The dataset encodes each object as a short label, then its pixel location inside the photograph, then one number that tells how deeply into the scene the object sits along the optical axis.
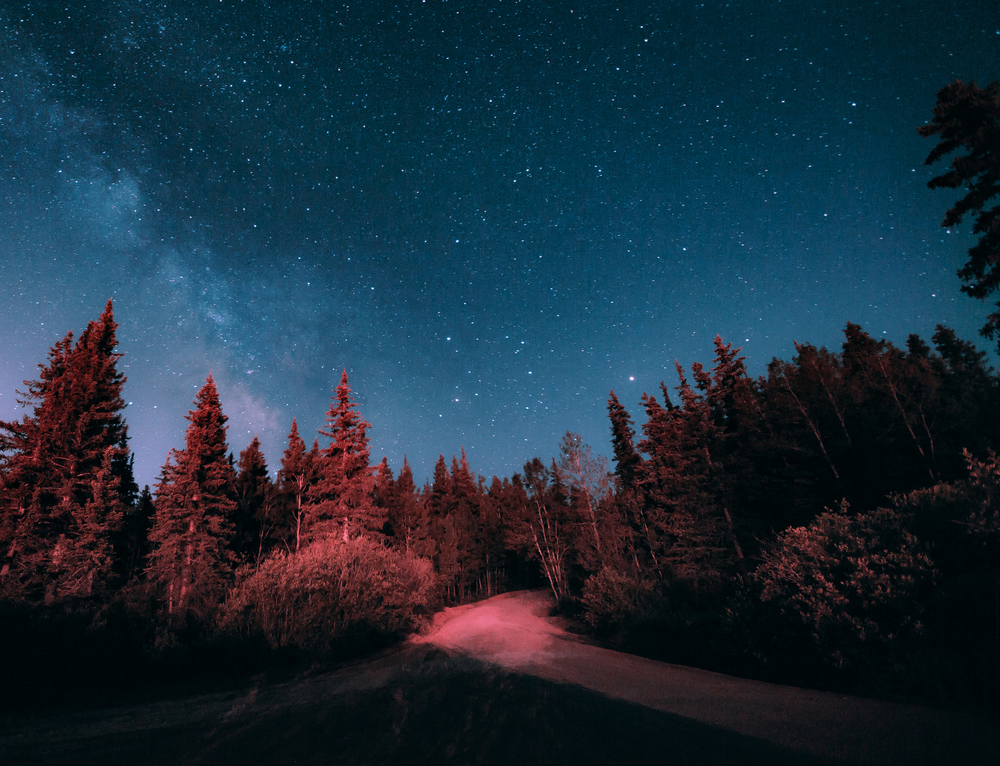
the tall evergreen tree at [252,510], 34.56
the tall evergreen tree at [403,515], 40.25
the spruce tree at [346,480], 26.34
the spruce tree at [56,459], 16.78
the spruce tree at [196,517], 21.50
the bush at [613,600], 14.85
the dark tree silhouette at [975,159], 12.81
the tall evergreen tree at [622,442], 36.34
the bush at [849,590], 6.66
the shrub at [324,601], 12.71
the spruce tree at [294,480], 34.97
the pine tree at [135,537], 24.11
